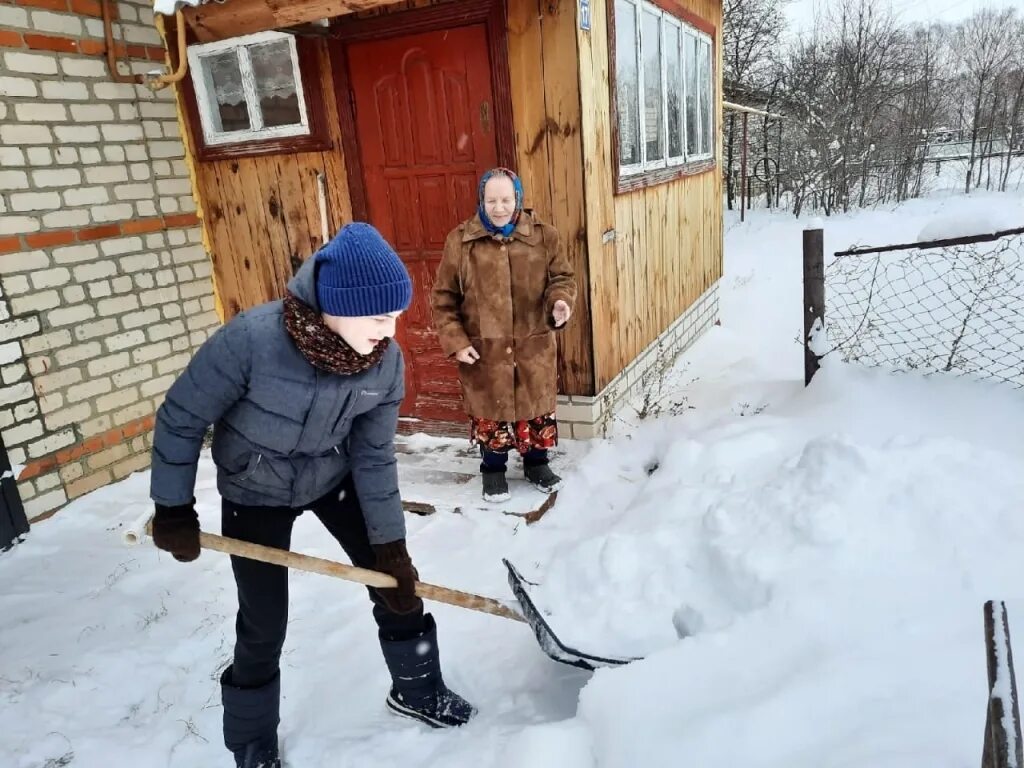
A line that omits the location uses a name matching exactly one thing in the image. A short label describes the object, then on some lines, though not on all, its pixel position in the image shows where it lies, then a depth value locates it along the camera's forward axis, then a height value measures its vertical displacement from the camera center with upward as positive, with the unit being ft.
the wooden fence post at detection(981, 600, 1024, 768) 3.24 -2.65
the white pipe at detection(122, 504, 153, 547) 6.20 -2.78
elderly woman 11.55 -2.03
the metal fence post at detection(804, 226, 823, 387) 13.66 -2.66
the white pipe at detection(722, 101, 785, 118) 39.25 +3.10
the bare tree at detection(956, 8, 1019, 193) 68.03 +9.13
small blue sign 12.87 +2.93
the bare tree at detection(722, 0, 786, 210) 64.13 +10.89
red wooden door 13.70 +0.99
